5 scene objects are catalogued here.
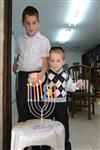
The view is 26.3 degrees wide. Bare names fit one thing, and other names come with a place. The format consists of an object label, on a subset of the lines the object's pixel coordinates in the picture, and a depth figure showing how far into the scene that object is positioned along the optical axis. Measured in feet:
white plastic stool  3.11
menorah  4.04
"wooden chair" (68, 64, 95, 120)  7.49
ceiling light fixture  7.51
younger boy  4.02
